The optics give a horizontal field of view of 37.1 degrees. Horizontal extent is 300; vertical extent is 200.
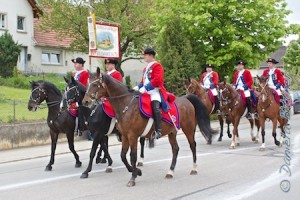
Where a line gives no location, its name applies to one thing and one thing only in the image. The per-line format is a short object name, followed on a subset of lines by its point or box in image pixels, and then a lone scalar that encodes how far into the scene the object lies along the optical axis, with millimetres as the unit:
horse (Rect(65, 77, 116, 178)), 9992
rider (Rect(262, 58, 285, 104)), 14536
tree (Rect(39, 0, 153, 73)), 38406
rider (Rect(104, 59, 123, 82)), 10602
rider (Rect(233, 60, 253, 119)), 15016
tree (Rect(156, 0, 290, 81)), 24047
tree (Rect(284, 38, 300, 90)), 59084
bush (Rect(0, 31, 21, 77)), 31703
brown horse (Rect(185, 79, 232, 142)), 15031
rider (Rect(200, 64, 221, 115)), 15652
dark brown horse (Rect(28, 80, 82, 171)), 10703
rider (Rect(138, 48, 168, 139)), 9133
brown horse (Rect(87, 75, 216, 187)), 8953
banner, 20453
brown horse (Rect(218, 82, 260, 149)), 14609
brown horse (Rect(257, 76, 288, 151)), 13859
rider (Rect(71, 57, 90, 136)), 10869
